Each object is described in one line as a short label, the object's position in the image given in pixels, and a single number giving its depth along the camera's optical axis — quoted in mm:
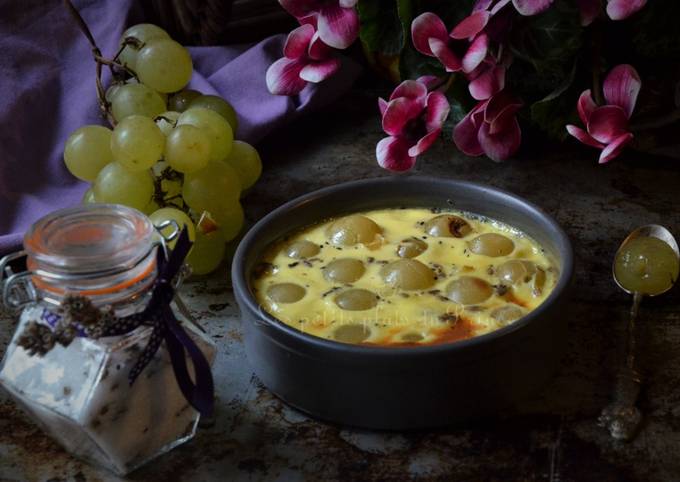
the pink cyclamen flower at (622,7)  983
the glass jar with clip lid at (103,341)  747
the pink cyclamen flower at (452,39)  1047
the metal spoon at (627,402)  819
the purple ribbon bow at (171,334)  760
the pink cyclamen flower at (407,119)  1109
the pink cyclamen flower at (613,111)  1068
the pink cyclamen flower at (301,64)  1142
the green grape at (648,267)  977
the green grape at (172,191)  1098
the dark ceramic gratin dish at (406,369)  782
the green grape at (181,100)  1220
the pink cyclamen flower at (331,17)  1109
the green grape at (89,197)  1103
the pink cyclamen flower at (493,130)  1127
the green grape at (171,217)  1012
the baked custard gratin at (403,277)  868
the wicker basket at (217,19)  1441
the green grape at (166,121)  1111
